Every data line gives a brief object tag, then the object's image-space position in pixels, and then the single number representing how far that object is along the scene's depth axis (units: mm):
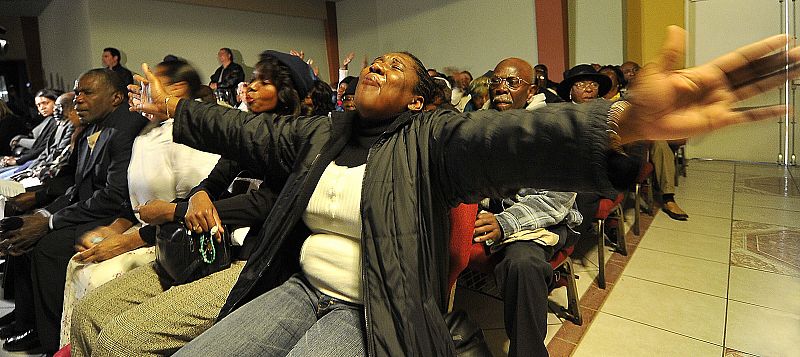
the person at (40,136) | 4566
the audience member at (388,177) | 772
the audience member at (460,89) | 4499
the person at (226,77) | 5648
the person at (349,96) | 3211
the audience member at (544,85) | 3115
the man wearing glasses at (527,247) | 1664
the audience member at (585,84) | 3279
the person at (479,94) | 3261
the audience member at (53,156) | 3043
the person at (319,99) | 2137
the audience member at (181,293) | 1298
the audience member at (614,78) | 3512
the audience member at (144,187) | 1793
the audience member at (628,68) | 5020
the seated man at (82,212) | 2119
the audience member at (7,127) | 5414
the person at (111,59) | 6176
